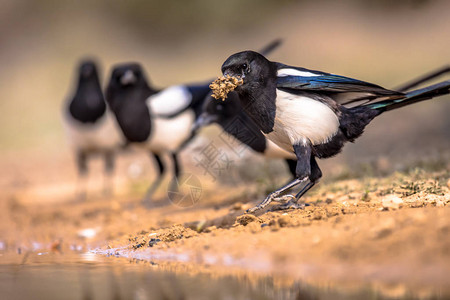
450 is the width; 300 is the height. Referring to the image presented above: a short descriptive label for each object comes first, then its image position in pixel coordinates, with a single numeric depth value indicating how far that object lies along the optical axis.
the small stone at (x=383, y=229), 5.91
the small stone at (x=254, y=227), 7.09
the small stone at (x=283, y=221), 7.07
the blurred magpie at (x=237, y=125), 10.19
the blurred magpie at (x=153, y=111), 13.45
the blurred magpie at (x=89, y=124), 15.81
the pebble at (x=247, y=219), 7.68
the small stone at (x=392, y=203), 7.62
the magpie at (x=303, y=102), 7.75
